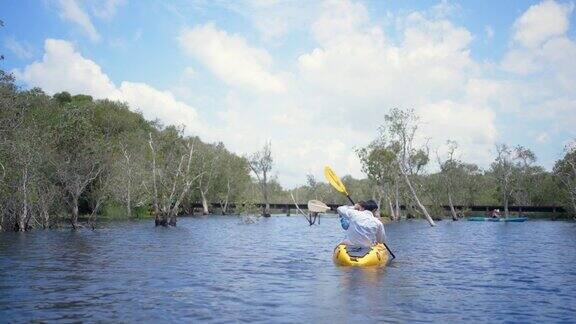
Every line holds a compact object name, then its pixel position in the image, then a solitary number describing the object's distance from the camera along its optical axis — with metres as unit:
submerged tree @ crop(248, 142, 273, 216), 91.12
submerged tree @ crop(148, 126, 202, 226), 42.72
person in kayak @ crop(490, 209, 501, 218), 75.93
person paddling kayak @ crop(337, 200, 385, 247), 16.58
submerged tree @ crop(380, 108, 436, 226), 62.12
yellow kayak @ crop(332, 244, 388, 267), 16.77
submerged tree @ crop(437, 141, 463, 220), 73.24
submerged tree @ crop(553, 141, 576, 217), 65.94
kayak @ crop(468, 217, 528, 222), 71.75
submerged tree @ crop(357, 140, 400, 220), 69.44
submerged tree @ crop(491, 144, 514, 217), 78.12
